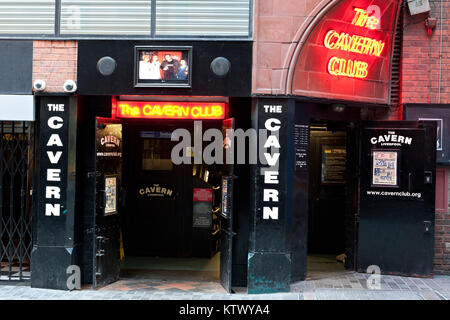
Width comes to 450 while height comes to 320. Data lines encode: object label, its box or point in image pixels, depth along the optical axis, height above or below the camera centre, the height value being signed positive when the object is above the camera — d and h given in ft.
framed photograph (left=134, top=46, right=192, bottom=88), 28.37 +5.04
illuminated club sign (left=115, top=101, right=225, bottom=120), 31.04 +3.11
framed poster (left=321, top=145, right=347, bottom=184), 39.34 +0.10
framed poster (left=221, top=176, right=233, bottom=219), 28.46 -1.61
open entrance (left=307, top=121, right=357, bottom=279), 39.32 -1.80
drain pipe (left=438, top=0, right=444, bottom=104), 31.96 +6.11
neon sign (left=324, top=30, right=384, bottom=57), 29.27 +6.88
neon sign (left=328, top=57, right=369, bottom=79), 29.71 +5.54
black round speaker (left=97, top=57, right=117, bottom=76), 28.37 +5.04
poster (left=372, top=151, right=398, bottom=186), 31.68 +0.03
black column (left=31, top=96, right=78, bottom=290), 28.55 -1.74
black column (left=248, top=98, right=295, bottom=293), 28.07 -2.15
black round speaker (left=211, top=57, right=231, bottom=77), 28.04 +5.07
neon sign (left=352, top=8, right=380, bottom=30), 29.76 +8.16
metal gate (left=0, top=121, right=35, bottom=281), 29.37 -1.04
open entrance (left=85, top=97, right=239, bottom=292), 37.58 -2.14
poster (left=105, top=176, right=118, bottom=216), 29.58 -1.73
